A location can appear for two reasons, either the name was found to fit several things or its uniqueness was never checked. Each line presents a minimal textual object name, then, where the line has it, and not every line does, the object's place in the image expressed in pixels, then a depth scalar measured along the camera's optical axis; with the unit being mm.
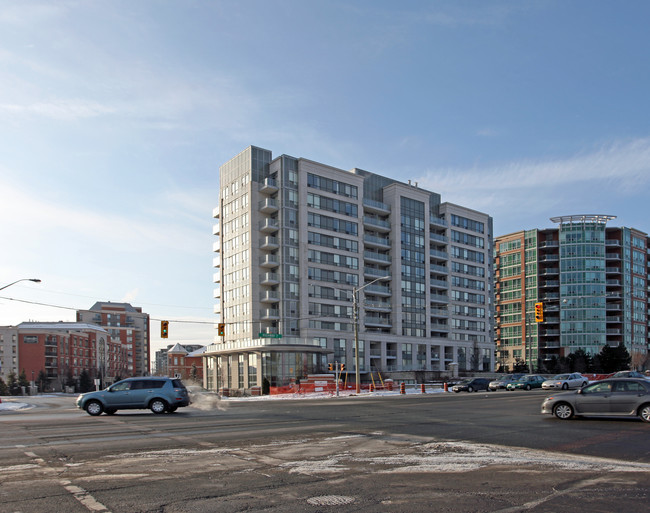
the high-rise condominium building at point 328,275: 83062
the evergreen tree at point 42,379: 128762
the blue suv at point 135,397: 26562
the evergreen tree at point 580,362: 116000
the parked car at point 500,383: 56841
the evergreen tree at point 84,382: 131500
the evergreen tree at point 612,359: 116125
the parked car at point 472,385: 53281
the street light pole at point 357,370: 52156
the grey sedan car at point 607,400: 18750
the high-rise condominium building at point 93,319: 197375
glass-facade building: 125938
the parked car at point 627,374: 46156
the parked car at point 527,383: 54781
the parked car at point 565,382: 50406
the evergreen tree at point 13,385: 105975
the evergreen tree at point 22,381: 110812
